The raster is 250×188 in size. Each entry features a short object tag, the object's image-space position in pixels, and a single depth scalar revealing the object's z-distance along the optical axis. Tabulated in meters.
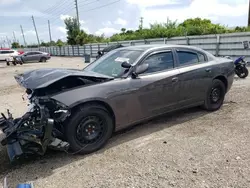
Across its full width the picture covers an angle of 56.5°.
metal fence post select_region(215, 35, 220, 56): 13.95
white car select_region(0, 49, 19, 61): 28.94
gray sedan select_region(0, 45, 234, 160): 3.16
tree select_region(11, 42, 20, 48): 84.56
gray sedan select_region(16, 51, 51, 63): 26.85
